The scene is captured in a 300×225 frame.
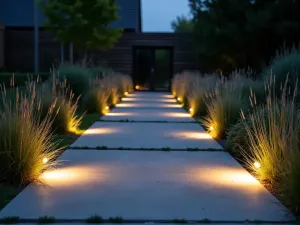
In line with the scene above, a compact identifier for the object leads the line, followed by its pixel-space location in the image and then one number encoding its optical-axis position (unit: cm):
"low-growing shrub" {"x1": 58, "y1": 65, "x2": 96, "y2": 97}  1417
